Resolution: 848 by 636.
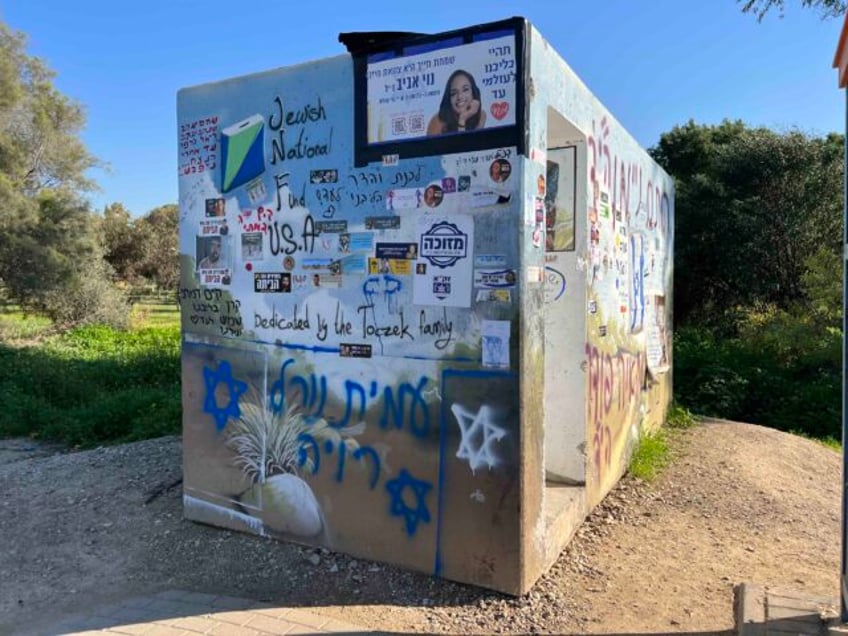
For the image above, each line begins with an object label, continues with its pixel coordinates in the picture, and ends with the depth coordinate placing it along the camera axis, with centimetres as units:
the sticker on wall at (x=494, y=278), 343
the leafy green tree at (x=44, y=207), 1842
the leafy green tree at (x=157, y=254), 3740
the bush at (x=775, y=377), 917
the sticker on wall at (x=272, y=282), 417
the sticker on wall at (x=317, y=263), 399
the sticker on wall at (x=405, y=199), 368
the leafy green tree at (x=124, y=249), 3628
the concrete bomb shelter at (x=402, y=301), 348
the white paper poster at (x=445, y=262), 354
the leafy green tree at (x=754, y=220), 1234
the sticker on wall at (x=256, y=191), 424
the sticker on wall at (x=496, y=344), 346
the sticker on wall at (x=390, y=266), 373
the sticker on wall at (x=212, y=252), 443
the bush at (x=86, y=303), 1930
